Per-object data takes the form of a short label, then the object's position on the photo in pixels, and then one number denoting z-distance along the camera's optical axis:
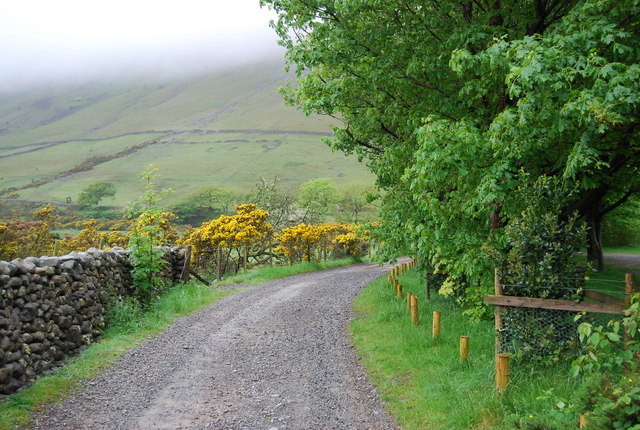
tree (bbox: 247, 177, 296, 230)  37.84
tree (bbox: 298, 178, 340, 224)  42.09
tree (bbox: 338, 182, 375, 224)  53.05
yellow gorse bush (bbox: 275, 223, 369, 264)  26.64
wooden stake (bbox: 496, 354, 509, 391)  5.29
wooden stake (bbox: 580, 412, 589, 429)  3.83
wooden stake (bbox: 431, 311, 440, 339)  8.27
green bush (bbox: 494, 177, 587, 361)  5.57
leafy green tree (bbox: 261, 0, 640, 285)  5.93
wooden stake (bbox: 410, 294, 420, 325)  9.71
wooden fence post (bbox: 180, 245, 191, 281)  16.27
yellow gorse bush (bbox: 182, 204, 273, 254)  23.67
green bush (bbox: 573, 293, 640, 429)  3.60
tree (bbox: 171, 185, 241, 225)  53.59
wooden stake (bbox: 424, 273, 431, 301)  12.73
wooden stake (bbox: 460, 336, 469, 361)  6.69
